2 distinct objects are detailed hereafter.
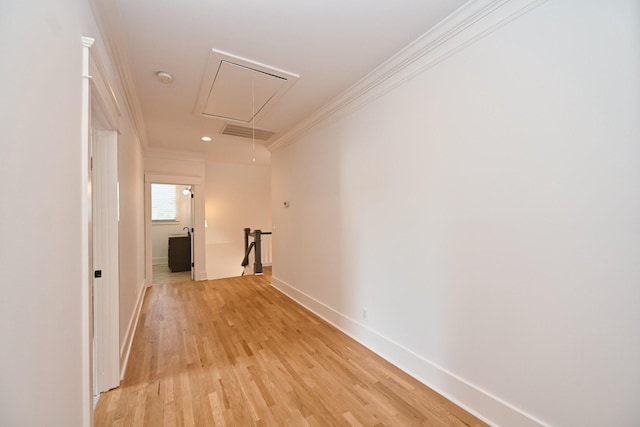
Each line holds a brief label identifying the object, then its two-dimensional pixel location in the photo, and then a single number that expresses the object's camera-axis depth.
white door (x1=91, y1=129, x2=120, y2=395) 1.96
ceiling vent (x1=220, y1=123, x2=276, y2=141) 3.86
